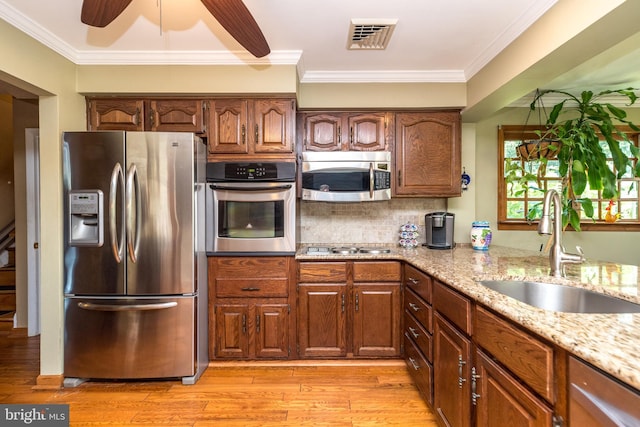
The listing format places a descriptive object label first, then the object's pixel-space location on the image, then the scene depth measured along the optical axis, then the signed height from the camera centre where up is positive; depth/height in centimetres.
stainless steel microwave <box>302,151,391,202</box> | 281 +31
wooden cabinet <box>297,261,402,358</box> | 258 -83
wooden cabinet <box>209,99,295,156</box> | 258 +69
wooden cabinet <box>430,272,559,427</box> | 99 -61
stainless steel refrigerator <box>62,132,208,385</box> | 223 -31
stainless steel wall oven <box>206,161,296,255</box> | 255 +9
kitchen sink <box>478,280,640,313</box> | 134 -40
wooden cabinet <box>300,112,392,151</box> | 288 +73
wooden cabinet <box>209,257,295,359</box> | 254 -78
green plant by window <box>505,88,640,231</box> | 261 +44
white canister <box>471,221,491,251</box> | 283 -23
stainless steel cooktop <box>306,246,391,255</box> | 272 -35
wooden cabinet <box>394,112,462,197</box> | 288 +56
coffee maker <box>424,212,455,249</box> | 289 -17
